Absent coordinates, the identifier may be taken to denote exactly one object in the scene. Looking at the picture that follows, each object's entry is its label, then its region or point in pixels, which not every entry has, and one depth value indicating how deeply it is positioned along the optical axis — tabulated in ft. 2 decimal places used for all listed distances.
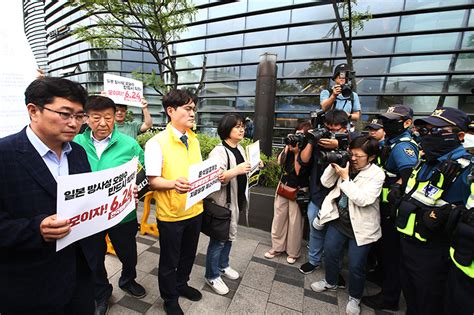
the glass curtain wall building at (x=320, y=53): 25.62
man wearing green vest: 6.59
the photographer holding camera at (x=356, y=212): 7.16
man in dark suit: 3.55
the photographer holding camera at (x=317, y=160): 7.87
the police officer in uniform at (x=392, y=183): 7.60
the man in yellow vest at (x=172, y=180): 6.21
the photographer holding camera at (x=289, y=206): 9.74
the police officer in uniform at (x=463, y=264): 4.59
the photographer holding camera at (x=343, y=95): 9.84
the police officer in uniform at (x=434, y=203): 5.49
